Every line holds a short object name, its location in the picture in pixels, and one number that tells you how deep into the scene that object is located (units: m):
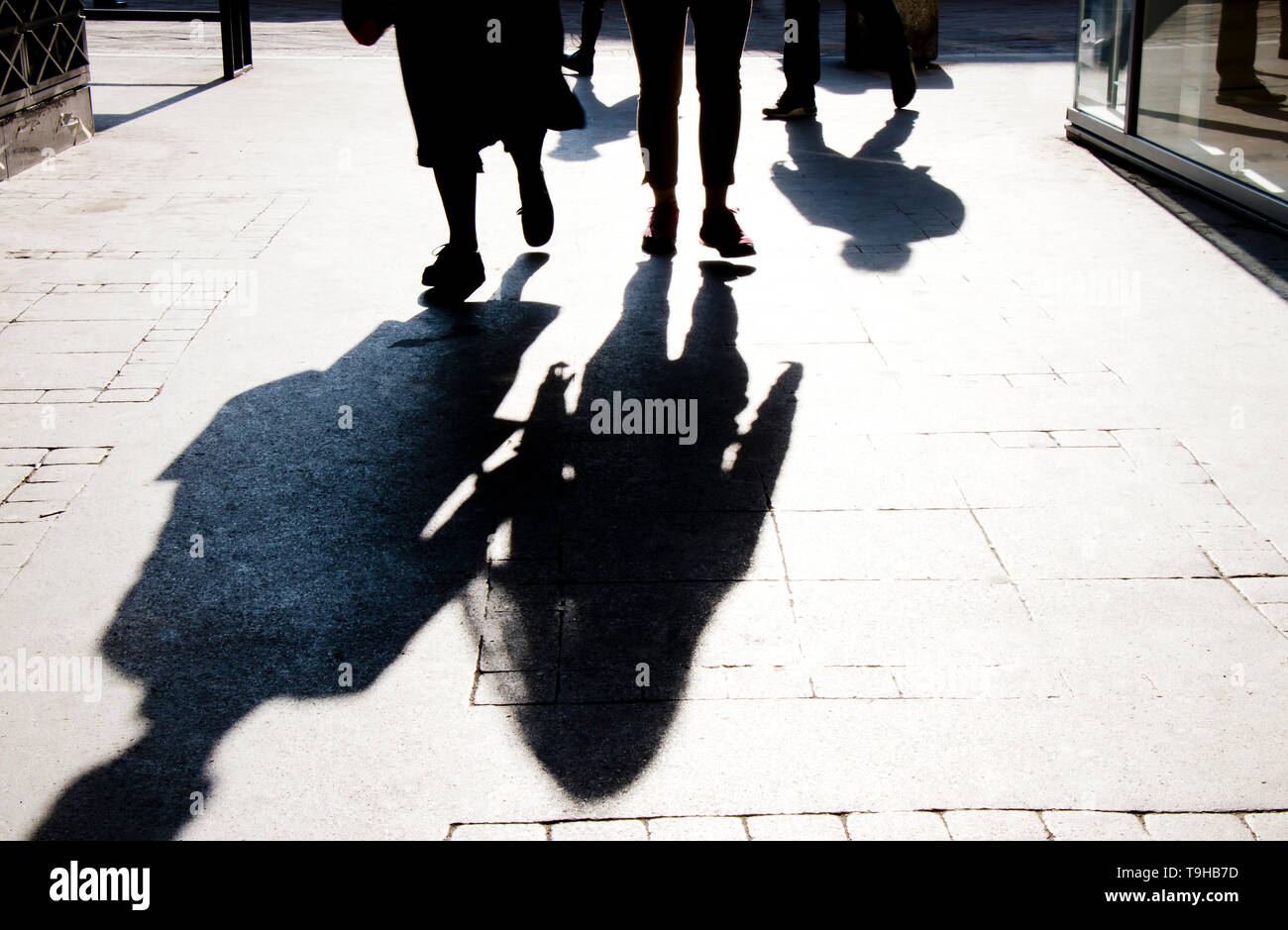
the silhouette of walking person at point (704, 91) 5.44
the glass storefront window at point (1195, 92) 6.51
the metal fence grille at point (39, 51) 7.53
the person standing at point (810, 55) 8.86
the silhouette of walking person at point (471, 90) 5.11
